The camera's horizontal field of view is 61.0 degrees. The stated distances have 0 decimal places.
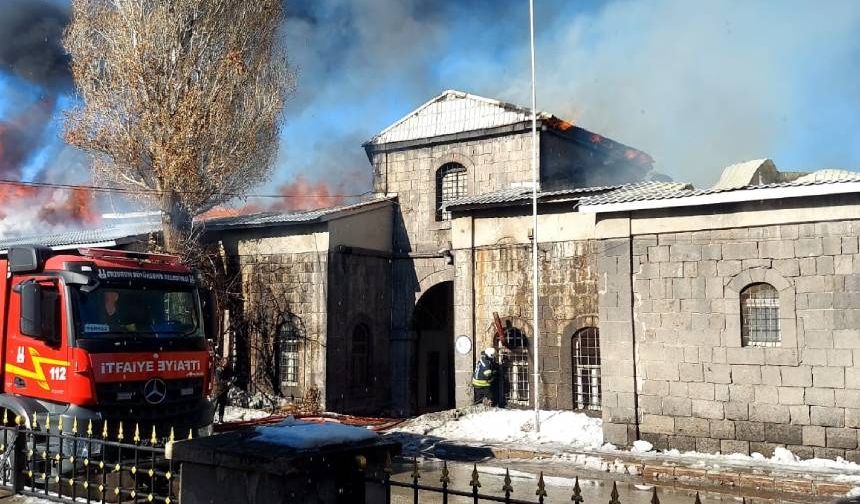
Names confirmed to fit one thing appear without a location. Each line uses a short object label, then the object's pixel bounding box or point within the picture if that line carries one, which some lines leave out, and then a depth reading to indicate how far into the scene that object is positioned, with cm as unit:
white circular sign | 1806
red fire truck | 869
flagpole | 1550
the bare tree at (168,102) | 1972
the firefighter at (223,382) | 1703
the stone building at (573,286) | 1234
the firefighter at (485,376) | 1714
